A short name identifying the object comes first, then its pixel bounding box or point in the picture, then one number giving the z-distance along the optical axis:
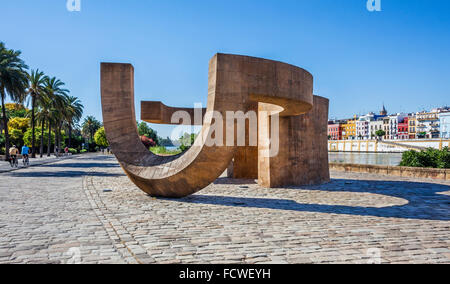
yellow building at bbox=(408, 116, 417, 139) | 124.69
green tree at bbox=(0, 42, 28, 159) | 26.56
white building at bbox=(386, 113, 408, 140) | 134.00
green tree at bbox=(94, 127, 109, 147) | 76.63
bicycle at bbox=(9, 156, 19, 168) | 23.73
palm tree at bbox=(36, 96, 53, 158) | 39.84
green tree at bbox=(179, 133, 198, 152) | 54.83
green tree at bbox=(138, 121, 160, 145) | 80.26
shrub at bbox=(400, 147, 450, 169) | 18.16
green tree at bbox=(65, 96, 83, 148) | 54.51
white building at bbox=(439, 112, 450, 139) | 109.82
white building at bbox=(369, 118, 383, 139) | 140.50
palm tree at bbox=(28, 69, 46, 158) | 38.34
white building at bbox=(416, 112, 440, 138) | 116.81
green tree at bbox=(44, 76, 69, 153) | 41.04
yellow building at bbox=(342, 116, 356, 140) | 153.46
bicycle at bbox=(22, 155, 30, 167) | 26.16
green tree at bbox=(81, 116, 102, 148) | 92.52
